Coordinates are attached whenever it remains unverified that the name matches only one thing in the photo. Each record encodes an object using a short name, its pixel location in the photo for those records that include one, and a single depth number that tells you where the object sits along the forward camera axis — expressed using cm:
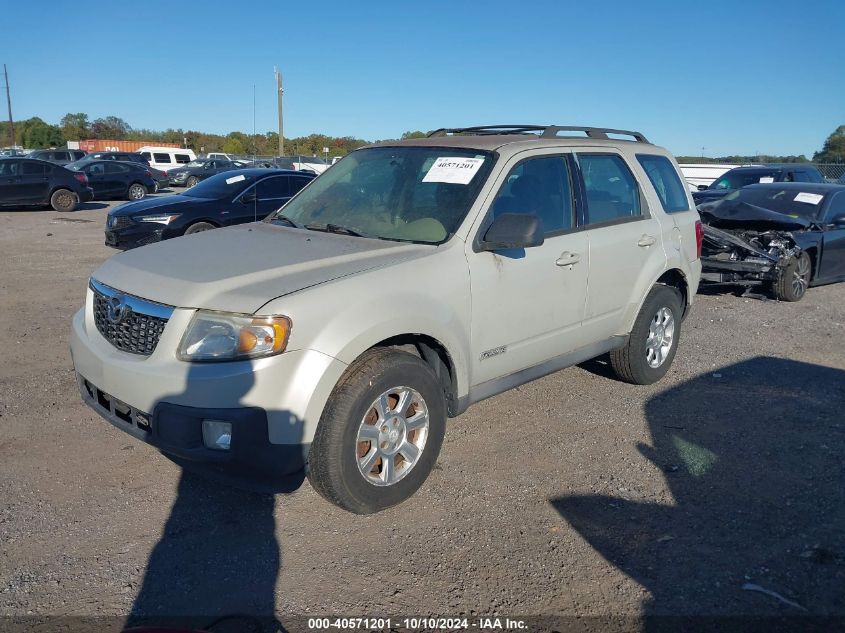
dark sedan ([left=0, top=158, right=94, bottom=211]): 1923
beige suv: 316
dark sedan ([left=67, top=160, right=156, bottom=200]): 2403
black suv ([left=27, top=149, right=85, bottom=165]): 3200
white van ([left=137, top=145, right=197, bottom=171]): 3553
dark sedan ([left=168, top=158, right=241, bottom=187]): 3198
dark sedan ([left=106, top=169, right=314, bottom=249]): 1041
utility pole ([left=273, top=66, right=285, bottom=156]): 4228
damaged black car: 921
